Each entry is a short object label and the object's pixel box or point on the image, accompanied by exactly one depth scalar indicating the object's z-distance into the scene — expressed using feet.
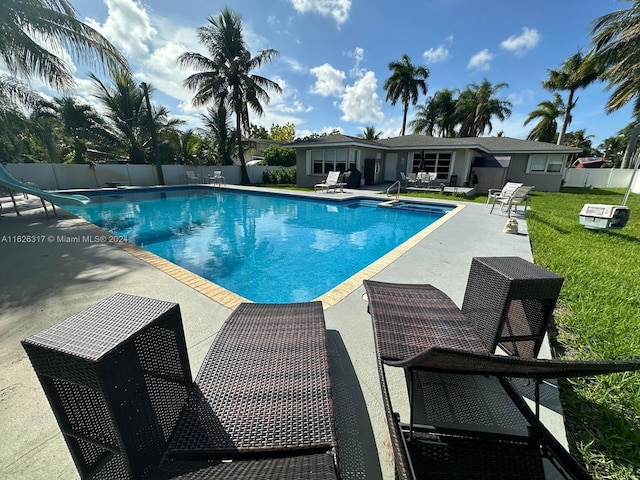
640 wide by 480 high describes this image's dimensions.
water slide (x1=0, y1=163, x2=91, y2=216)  22.75
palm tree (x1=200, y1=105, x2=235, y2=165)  67.92
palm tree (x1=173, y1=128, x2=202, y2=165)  68.03
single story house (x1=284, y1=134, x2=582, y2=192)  52.60
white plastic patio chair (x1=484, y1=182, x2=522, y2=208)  29.33
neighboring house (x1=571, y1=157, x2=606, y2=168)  96.07
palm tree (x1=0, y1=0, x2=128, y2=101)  24.29
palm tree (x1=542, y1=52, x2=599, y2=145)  65.10
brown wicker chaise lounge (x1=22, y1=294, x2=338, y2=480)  3.38
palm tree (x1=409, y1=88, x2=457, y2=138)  102.17
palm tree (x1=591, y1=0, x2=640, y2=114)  45.60
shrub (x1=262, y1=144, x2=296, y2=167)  78.07
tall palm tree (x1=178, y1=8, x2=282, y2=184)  56.34
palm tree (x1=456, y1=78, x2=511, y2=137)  96.37
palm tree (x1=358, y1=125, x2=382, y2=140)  113.28
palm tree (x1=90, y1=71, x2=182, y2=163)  57.88
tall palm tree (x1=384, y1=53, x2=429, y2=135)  87.25
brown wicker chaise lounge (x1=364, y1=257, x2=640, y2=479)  3.85
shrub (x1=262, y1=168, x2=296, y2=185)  67.51
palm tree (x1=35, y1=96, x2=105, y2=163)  54.24
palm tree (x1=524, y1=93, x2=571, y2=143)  78.23
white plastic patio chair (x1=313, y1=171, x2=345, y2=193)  46.64
